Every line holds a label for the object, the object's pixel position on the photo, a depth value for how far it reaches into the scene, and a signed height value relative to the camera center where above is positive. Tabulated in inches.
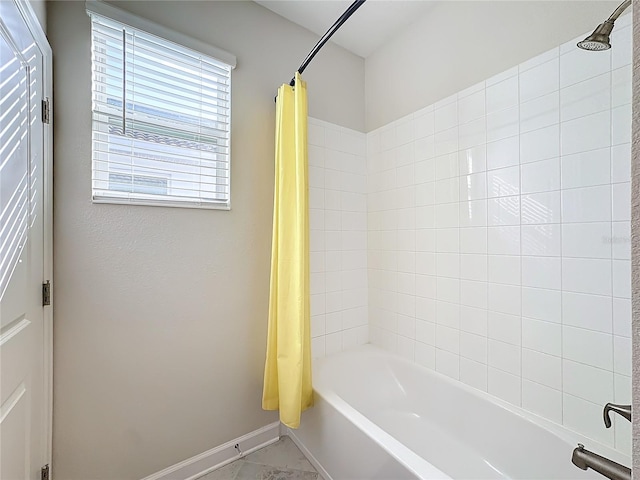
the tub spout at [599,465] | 27.0 -22.6
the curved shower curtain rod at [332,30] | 47.7 +39.3
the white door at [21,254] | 34.6 -1.9
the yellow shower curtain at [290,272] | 60.9 -7.1
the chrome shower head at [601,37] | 37.2 +27.3
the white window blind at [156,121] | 53.1 +24.9
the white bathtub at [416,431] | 47.7 -38.5
